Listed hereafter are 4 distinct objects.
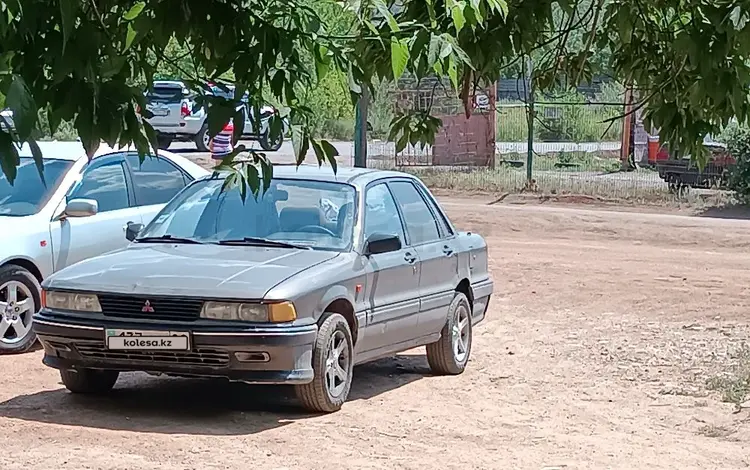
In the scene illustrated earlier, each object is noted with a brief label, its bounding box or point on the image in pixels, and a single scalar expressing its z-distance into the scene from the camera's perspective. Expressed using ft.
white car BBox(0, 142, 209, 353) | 32.55
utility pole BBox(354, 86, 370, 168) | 62.80
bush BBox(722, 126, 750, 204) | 71.61
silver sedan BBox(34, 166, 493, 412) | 25.90
